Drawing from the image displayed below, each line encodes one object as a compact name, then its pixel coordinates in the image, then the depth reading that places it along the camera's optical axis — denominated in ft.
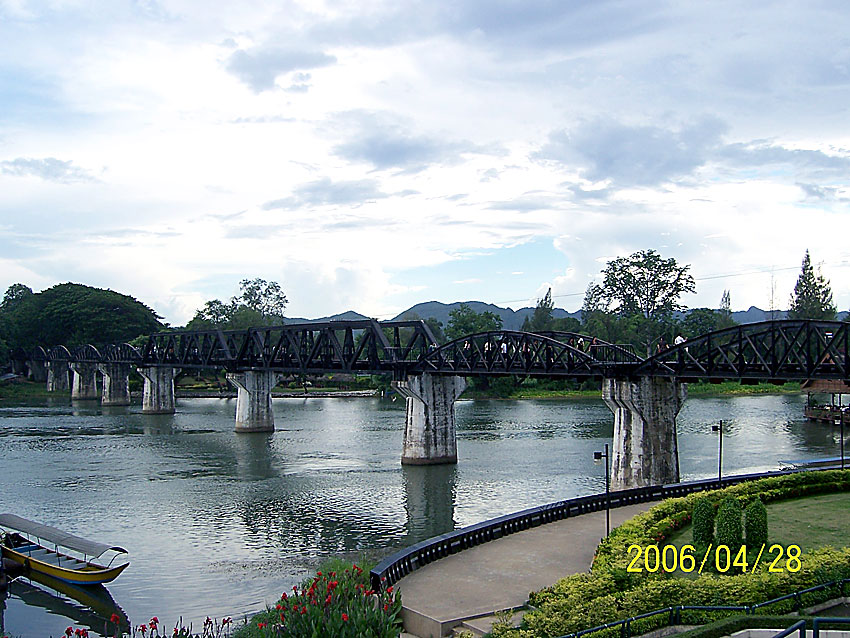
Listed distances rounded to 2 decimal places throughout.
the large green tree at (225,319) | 622.54
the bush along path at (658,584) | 67.72
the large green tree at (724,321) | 589.32
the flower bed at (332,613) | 64.39
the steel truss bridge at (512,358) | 154.40
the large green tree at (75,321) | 597.52
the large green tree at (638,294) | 563.89
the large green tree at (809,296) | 540.11
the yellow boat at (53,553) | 117.08
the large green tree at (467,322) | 521.24
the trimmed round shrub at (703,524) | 90.22
